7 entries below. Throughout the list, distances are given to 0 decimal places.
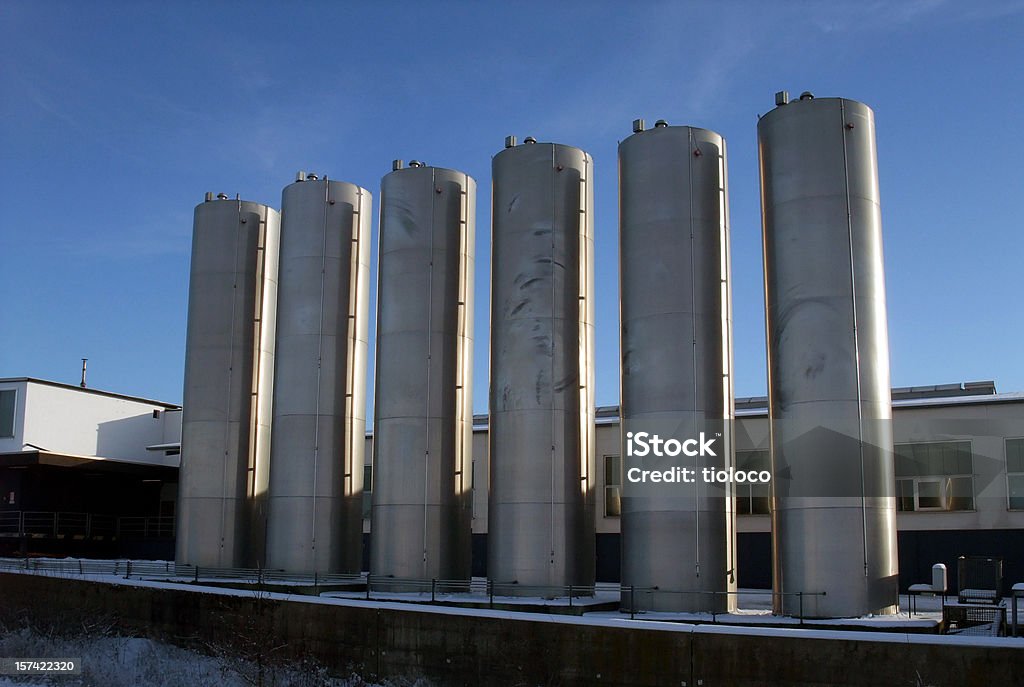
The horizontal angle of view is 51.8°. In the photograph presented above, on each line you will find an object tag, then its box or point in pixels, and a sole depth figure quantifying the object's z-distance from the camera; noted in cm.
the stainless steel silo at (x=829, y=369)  2394
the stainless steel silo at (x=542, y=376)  2856
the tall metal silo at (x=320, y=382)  3338
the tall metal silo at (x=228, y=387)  3606
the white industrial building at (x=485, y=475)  3180
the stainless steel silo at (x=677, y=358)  2570
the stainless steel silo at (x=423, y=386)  3111
